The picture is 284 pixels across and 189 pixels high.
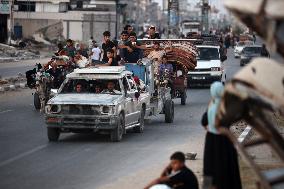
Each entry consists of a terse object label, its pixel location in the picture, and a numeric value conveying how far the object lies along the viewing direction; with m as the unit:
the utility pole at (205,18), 119.19
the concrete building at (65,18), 104.38
